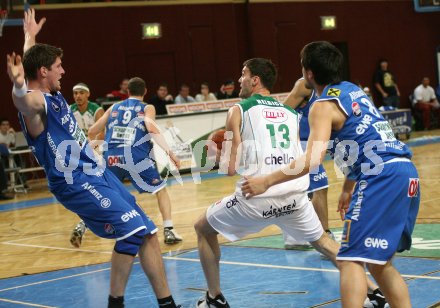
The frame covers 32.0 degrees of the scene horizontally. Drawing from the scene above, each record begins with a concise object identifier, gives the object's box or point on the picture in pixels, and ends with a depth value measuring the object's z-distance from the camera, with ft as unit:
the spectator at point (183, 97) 66.85
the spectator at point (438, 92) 89.48
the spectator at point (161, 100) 61.82
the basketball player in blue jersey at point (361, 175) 14.44
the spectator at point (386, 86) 85.25
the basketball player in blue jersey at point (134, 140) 32.27
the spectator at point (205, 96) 67.55
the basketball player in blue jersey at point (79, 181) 17.84
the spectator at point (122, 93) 63.44
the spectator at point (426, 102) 86.33
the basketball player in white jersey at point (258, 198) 18.95
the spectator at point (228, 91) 67.92
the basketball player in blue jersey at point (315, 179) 25.96
